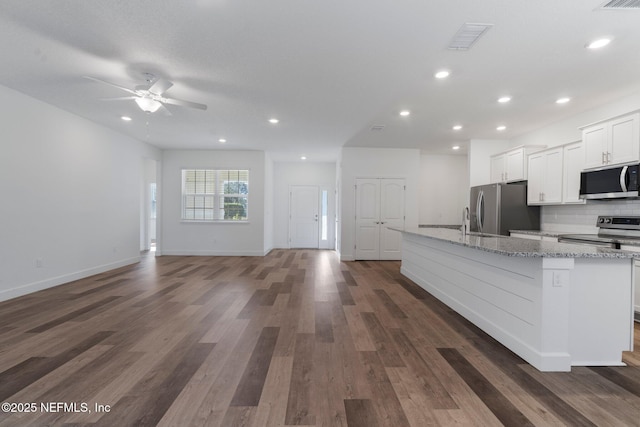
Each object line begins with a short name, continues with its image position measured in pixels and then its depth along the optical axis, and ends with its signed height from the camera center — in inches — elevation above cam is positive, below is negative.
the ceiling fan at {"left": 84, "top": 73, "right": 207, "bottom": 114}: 134.3 +52.7
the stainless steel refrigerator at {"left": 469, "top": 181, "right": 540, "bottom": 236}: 211.8 +4.5
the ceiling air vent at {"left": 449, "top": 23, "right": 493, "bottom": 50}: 100.6 +61.1
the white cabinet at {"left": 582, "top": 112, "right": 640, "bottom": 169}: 141.4 +37.6
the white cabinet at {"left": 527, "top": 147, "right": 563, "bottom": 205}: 187.3 +25.2
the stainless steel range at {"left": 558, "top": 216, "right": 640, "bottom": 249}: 141.4 -7.8
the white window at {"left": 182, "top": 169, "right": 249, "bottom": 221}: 324.8 +20.0
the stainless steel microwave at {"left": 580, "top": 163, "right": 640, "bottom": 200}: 142.7 +17.7
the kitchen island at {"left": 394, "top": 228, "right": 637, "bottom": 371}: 90.8 -26.1
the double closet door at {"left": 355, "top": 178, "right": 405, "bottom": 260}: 295.3 -2.5
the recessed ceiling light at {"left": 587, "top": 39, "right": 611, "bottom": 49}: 108.2 +61.4
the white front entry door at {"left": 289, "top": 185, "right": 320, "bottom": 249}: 384.5 -4.2
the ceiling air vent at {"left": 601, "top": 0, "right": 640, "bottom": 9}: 87.4 +60.8
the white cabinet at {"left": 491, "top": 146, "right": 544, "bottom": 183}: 212.1 +38.0
